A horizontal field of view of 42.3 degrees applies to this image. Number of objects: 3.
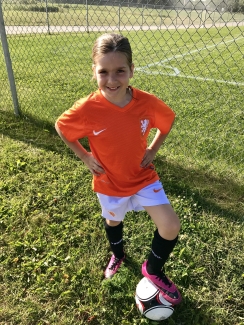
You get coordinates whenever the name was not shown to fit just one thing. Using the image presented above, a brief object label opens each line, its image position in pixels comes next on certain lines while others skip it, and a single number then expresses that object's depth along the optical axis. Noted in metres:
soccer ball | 1.89
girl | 1.82
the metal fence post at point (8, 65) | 3.83
